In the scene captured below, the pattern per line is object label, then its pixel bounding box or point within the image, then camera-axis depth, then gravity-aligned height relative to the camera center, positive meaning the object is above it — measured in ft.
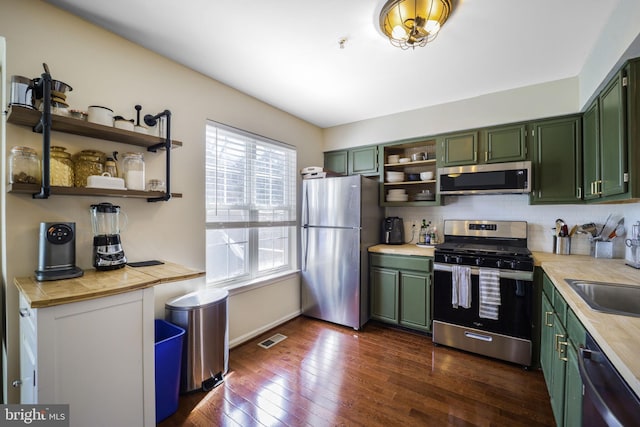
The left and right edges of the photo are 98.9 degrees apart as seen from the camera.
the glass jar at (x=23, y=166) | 4.73 +0.85
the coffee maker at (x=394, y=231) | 11.32 -0.72
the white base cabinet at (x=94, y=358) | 3.84 -2.23
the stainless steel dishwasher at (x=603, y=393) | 2.43 -1.79
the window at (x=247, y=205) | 8.48 +0.31
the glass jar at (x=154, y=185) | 6.51 +0.70
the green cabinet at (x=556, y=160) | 8.23 +1.65
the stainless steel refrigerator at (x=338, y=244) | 10.17 -1.19
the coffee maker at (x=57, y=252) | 4.83 -0.69
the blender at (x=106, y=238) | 5.50 -0.50
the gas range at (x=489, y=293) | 7.74 -2.49
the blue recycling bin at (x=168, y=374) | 5.54 -3.32
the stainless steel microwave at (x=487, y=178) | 8.55 +1.17
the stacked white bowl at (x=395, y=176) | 11.28 +1.55
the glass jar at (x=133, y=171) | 6.03 +0.97
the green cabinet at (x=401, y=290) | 9.50 -2.78
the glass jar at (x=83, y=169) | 5.47 +0.91
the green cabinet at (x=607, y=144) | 5.31 +1.61
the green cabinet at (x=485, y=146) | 8.98 +2.35
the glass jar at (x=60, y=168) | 5.01 +0.86
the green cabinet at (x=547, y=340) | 5.87 -2.91
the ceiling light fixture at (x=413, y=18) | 5.08 +3.83
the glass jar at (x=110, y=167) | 5.75 +1.00
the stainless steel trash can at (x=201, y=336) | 6.42 -2.99
